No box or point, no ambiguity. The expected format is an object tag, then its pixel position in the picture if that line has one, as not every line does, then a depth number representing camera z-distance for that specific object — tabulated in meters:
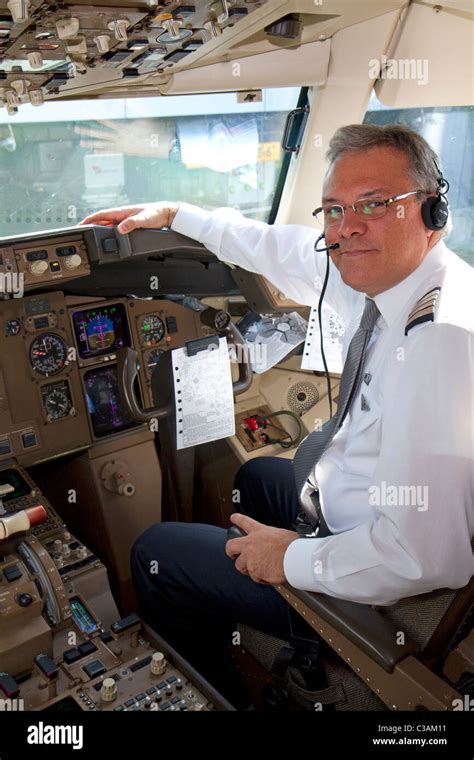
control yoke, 2.30
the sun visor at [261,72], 2.44
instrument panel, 2.36
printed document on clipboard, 2.39
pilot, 1.34
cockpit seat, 1.32
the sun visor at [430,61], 2.28
